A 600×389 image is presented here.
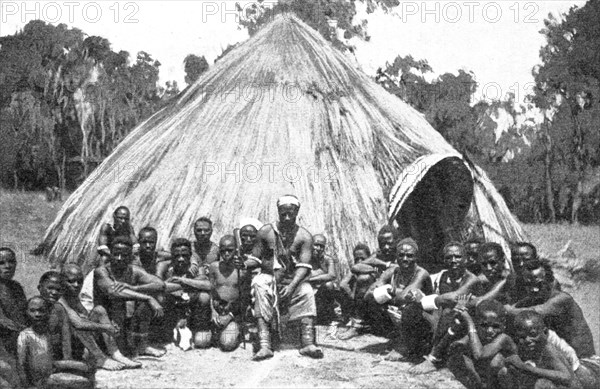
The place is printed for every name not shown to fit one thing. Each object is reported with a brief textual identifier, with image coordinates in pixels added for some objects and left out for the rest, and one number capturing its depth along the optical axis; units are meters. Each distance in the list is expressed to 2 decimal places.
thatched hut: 7.52
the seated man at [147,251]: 6.35
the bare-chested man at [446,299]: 5.56
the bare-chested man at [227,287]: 6.34
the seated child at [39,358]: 4.73
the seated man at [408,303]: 5.80
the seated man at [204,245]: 6.78
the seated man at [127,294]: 5.86
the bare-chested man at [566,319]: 5.01
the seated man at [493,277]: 5.62
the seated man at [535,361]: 4.52
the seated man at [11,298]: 5.08
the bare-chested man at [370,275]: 6.72
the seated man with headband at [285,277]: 6.00
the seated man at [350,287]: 7.04
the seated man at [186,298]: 6.34
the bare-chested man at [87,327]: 5.25
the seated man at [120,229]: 7.06
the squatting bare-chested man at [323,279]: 6.76
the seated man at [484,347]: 4.84
